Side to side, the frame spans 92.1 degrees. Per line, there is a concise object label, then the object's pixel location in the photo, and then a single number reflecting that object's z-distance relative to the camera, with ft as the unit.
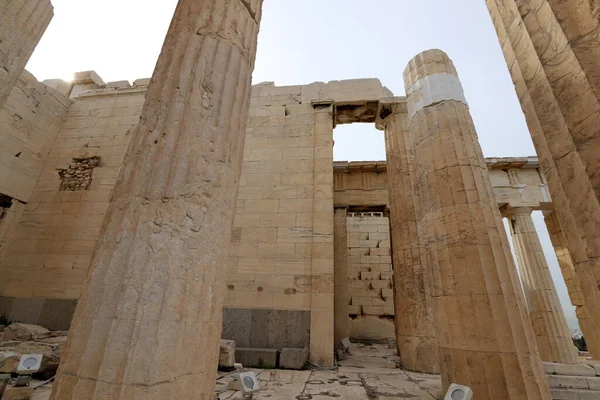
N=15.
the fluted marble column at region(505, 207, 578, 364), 36.35
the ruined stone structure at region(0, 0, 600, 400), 6.86
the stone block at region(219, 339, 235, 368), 18.04
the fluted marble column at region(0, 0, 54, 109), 13.92
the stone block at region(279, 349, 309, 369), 21.90
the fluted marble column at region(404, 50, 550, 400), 12.27
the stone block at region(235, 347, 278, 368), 22.02
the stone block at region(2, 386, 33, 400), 11.28
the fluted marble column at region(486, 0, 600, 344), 7.32
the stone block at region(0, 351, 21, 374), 13.01
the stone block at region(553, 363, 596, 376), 15.28
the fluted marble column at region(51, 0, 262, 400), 6.09
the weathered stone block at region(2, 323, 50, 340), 21.30
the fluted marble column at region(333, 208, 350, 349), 35.17
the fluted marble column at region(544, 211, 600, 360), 36.81
